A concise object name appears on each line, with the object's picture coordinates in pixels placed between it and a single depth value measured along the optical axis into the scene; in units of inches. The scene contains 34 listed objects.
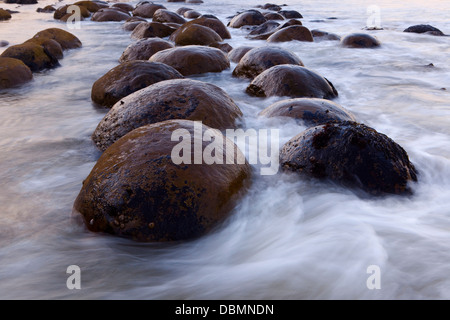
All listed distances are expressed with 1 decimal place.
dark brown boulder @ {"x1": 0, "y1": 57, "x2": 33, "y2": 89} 208.7
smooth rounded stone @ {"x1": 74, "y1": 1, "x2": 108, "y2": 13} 601.9
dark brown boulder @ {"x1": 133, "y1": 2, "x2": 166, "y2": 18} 542.0
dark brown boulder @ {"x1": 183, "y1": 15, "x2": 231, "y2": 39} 354.0
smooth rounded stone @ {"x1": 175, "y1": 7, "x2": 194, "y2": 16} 571.5
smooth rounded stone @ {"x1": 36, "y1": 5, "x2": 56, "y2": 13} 638.5
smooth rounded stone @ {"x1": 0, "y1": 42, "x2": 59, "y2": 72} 240.5
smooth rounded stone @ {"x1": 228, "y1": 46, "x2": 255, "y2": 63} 266.5
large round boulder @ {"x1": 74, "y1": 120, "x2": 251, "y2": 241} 84.1
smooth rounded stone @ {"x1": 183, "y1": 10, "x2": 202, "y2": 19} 528.1
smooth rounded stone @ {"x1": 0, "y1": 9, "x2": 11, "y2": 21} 517.8
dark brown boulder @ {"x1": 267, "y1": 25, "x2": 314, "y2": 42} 340.5
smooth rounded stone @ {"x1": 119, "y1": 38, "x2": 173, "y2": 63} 244.0
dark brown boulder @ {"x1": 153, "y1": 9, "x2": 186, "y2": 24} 437.7
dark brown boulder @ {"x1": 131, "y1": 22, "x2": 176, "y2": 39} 347.9
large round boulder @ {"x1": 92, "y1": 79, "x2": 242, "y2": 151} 125.0
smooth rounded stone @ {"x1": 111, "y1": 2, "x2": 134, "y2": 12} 619.5
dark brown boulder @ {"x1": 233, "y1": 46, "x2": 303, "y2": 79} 208.2
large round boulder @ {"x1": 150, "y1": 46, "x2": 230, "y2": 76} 211.5
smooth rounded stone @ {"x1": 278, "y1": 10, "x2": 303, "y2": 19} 567.1
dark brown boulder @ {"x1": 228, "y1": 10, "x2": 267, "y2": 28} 462.6
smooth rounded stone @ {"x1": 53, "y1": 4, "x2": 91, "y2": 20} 555.2
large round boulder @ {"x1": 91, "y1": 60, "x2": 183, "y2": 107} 165.9
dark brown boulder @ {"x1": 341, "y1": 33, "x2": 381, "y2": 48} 338.0
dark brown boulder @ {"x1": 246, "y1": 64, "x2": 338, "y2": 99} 174.4
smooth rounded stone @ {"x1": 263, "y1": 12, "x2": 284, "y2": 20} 511.5
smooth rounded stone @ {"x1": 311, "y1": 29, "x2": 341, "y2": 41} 379.6
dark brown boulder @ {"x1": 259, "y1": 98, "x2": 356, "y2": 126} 137.8
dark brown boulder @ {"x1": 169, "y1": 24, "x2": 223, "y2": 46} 292.5
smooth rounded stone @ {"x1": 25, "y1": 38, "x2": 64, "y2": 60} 285.6
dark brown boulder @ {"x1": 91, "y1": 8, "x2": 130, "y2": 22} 510.9
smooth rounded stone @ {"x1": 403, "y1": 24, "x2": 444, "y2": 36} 397.2
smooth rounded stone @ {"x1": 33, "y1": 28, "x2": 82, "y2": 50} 315.0
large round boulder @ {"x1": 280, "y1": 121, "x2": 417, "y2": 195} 101.5
